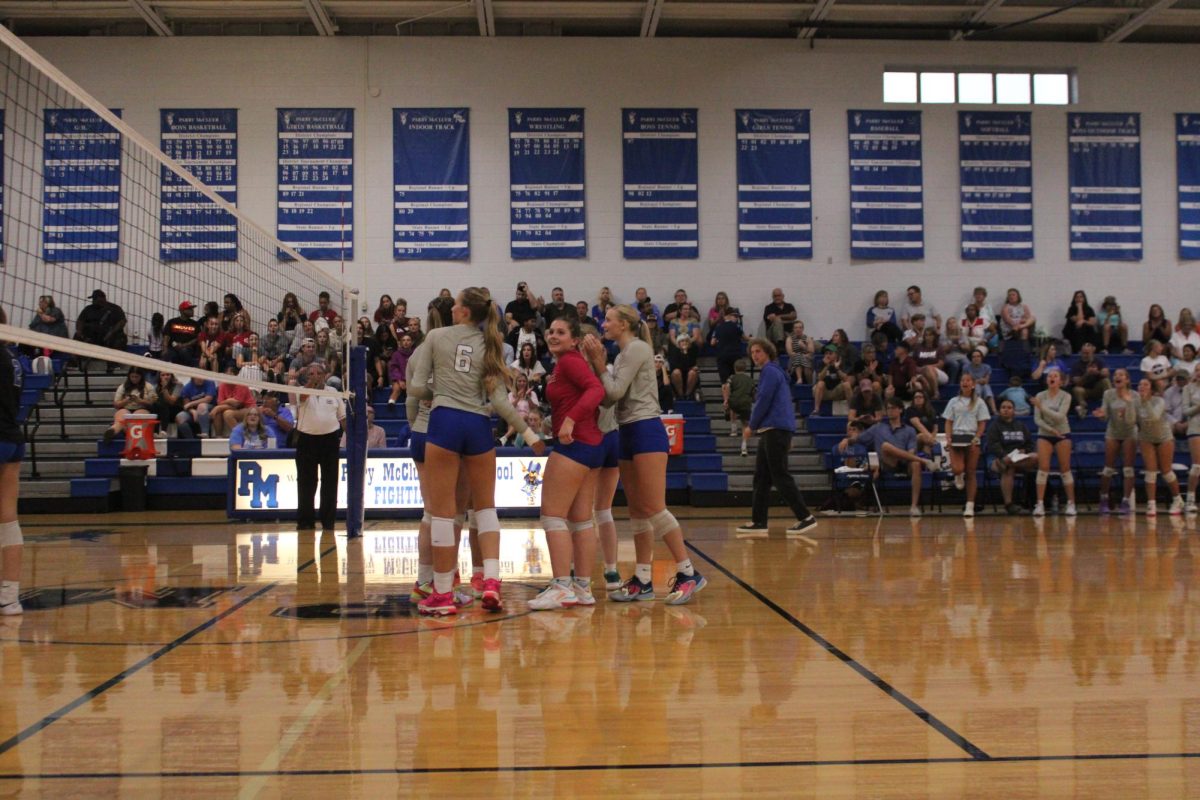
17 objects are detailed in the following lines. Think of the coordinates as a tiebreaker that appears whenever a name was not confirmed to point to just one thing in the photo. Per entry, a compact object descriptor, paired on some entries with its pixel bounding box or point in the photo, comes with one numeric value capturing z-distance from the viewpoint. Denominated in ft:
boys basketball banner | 60.70
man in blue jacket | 33.96
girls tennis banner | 65.05
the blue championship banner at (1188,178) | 66.54
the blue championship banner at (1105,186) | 66.33
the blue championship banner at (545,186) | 64.28
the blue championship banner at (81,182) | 55.52
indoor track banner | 63.72
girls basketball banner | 63.36
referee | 36.01
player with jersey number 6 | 20.11
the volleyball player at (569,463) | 20.52
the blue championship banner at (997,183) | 65.92
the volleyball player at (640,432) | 21.26
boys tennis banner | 64.64
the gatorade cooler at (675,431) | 50.42
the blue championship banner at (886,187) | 65.41
